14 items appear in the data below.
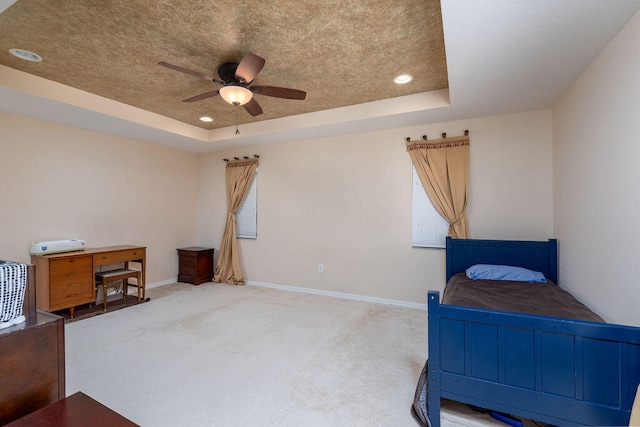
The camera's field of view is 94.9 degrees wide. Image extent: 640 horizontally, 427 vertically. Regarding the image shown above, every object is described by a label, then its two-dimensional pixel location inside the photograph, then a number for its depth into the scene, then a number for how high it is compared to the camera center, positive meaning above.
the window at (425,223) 3.78 -0.11
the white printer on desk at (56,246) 3.43 -0.36
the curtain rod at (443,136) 3.62 +1.01
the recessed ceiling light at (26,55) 2.46 +1.39
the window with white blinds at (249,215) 5.18 +0.00
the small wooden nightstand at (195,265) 5.10 -0.88
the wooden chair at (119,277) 3.71 -0.81
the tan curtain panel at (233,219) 5.15 -0.07
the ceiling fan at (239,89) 2.38 +1.12
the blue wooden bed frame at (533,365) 1.35 -0.76
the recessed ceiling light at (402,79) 2.93 +1.39
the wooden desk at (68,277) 3.29 -0.71
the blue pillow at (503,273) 2.87 -0.60
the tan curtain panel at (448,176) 3.60 +0.49
